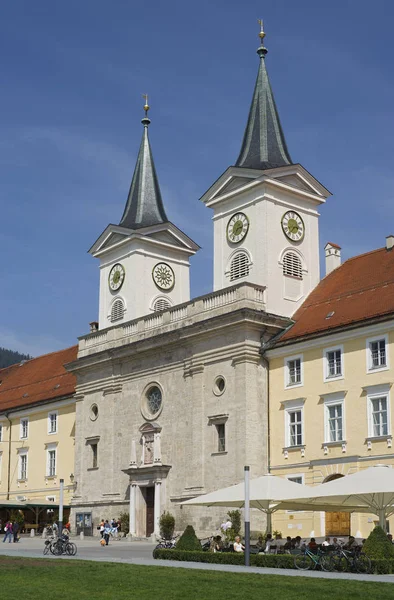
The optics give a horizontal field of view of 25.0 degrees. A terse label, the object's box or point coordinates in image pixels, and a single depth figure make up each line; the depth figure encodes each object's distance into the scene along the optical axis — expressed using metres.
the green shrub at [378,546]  25.77
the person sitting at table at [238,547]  31.11
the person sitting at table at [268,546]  30.53
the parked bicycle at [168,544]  34.39
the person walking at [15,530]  47.41
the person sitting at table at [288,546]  30.17
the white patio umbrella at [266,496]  30.08
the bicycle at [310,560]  25.78
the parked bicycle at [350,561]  25.03
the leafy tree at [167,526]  45.94
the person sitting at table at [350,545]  28.58
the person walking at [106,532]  44.40
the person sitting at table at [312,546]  27.64
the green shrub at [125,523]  49.56
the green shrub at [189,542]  31.62
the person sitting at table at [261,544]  31.00
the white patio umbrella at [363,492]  26.84
